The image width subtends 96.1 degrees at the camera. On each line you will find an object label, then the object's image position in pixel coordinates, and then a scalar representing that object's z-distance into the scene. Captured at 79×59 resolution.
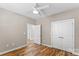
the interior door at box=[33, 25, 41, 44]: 2.58
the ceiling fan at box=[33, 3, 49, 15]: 2.34
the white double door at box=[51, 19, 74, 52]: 2.38
